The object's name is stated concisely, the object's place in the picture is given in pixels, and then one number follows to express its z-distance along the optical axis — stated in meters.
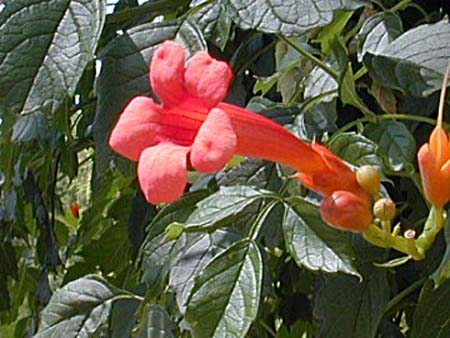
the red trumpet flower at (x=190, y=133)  0.50
